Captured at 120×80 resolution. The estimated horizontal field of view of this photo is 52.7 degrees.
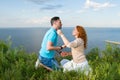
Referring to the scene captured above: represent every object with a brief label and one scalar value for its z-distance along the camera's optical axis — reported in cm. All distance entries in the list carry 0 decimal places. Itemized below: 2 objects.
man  320
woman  314
